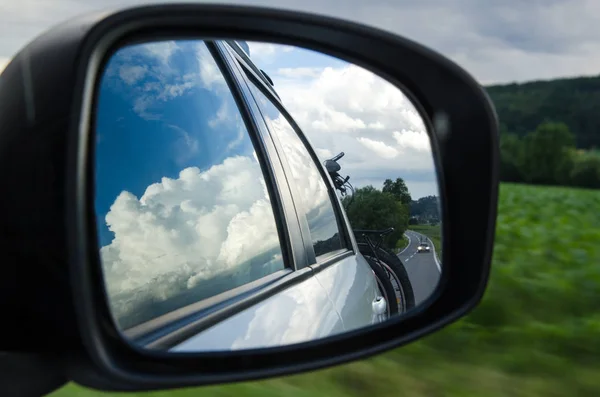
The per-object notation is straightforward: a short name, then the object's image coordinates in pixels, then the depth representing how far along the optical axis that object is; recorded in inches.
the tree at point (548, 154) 2028.8
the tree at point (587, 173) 1803.9
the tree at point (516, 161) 1854.0
